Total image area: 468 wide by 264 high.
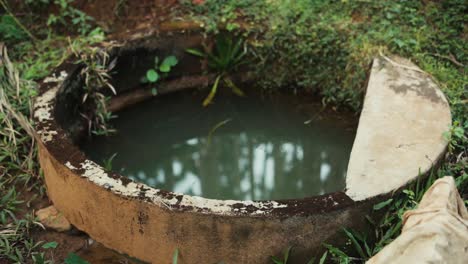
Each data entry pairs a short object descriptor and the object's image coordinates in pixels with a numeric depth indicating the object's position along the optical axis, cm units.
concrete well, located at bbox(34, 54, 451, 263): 296
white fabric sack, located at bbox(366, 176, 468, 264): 245
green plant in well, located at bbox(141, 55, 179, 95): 468
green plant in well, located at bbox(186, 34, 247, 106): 475
